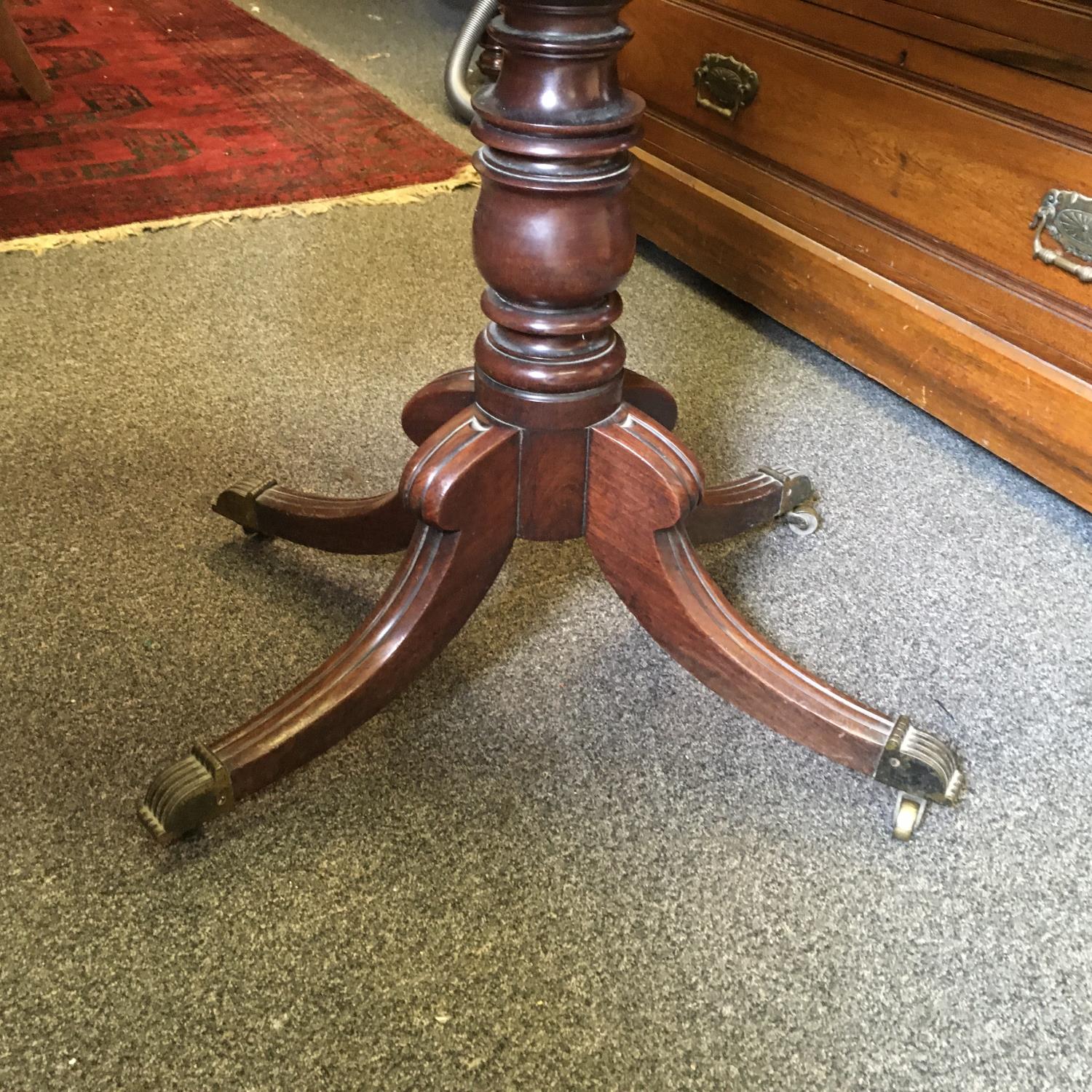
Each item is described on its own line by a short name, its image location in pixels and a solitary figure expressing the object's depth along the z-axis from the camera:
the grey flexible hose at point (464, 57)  1.90
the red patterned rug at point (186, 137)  1.61
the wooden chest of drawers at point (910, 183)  0.99
